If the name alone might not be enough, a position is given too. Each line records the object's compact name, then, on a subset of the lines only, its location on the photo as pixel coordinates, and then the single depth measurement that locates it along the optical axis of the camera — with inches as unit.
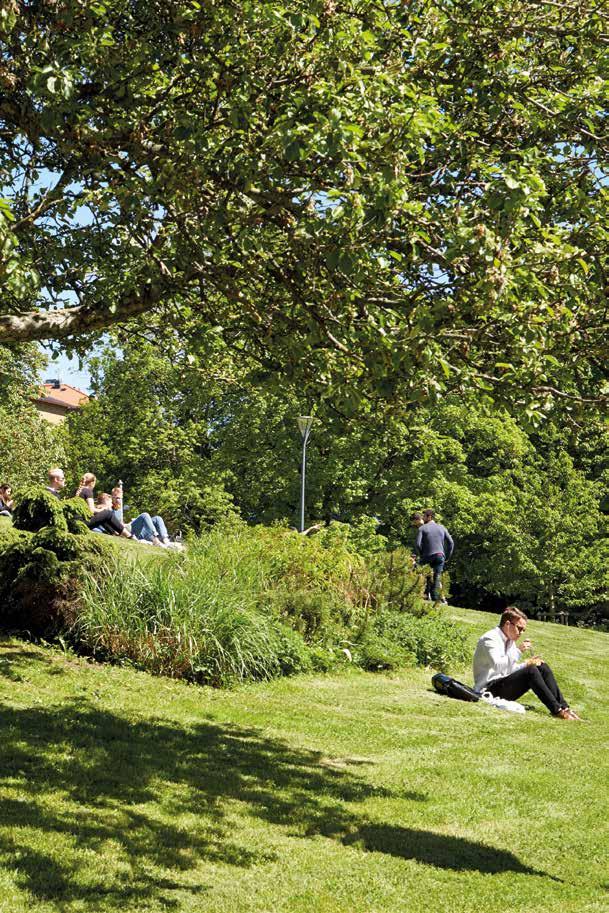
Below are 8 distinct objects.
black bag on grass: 460.7
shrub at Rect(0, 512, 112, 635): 436.5
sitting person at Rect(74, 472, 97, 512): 746.8
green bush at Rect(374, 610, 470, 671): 563.2
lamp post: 967.9
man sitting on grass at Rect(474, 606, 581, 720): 450.3
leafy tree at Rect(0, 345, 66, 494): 1487.5
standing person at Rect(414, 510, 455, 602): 761.0
